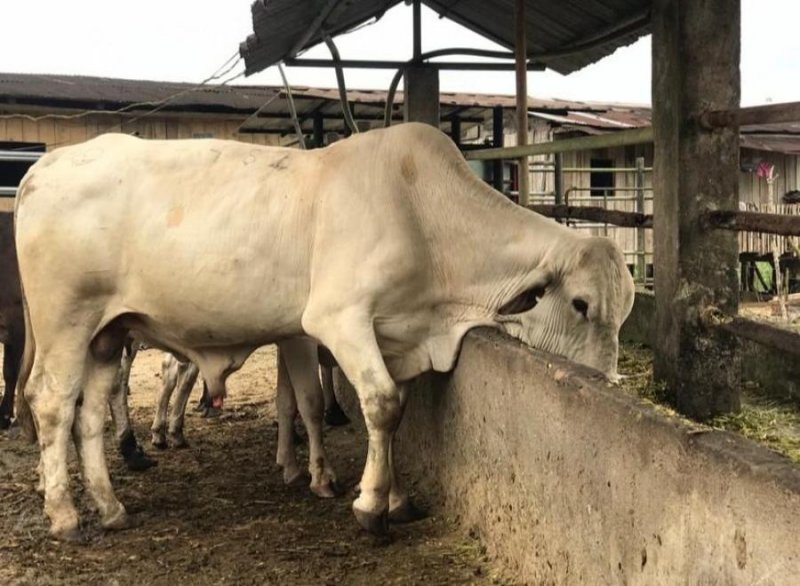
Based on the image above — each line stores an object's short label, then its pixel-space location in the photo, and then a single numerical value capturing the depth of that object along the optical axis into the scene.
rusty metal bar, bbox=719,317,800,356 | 3.79
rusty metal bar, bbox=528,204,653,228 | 5.94
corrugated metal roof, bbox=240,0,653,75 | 6.82
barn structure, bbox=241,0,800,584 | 2.36
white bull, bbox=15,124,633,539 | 4.59
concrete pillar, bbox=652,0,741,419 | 4.59
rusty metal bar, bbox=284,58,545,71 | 8.63
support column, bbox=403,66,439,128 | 8.89
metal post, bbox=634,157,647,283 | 12.38
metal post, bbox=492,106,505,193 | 10.88
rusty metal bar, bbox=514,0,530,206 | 7.11
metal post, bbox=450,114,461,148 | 11.74
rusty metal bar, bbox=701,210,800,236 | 3.69
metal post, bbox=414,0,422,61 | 8.32
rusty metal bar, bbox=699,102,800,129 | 3.65
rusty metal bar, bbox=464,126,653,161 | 5.12
